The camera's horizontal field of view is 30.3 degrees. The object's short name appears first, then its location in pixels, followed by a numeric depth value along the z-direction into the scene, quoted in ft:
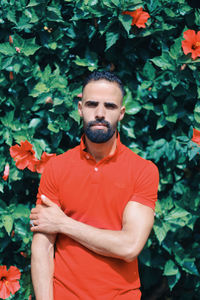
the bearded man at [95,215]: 6.06
